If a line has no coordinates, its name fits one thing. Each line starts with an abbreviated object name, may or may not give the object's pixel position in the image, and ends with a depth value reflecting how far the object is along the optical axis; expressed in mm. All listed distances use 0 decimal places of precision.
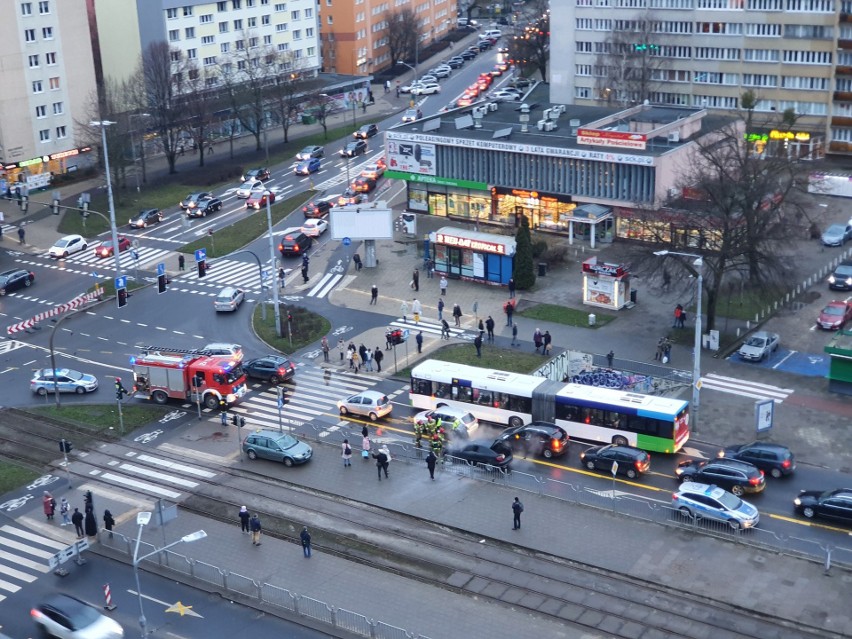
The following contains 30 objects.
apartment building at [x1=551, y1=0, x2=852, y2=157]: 97000
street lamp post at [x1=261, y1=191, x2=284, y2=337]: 65412
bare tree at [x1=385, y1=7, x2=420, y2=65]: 142500
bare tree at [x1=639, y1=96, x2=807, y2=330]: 61125
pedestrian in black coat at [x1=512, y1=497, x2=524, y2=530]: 44000
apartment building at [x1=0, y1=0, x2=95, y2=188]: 97312
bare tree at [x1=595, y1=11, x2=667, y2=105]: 105250
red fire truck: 57469
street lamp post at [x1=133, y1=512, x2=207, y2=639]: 36906
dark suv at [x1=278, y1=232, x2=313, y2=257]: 80625
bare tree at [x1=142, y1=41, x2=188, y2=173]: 102625
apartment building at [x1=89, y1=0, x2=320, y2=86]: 111375
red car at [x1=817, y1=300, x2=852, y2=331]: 63500
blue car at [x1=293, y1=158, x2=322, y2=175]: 101000
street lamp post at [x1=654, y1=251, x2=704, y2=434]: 51375
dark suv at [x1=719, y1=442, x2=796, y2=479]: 47312
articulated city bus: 50094
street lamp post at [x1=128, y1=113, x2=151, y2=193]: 97938
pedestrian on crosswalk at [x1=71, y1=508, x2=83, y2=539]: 45531
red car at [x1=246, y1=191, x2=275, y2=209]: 91812
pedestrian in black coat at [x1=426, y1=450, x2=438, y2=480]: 48719
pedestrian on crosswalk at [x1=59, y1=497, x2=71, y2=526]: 47219
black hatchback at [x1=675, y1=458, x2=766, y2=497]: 45781
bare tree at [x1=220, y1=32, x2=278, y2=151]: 108938
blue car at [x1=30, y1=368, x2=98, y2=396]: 60406
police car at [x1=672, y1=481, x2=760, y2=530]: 43250
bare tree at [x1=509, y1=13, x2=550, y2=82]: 131375
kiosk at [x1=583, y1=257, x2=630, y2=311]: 67000
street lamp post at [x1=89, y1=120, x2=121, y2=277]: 74688
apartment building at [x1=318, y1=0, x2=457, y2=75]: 136750
